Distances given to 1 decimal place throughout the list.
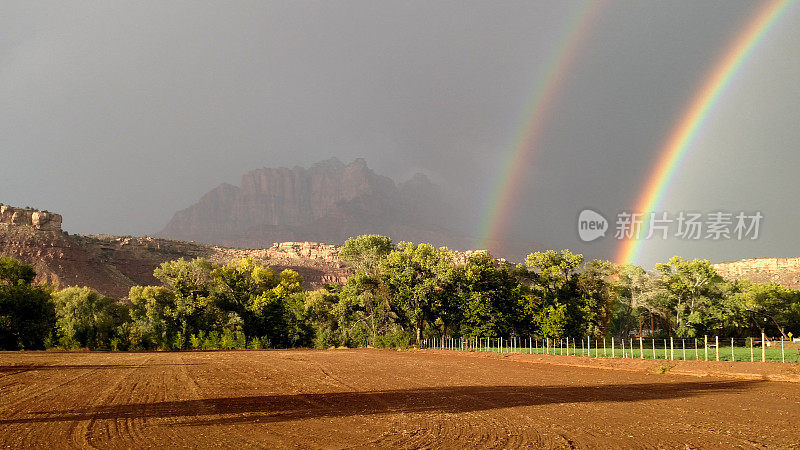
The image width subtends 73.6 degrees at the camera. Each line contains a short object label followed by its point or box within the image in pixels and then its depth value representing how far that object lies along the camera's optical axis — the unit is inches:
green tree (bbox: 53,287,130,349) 2465.6
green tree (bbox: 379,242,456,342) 2696.9
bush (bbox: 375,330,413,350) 2650.1
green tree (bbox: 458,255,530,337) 2684.5
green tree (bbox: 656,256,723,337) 2999.5
